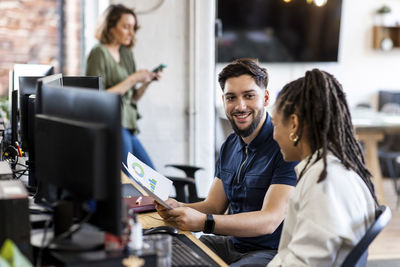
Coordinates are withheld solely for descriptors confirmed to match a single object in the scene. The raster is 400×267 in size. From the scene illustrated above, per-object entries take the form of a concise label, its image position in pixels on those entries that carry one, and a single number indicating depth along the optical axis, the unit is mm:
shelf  6754
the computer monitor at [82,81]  2506
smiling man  2035
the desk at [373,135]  5160
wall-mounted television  5824
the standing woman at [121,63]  3764
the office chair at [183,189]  3041
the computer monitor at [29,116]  2063
